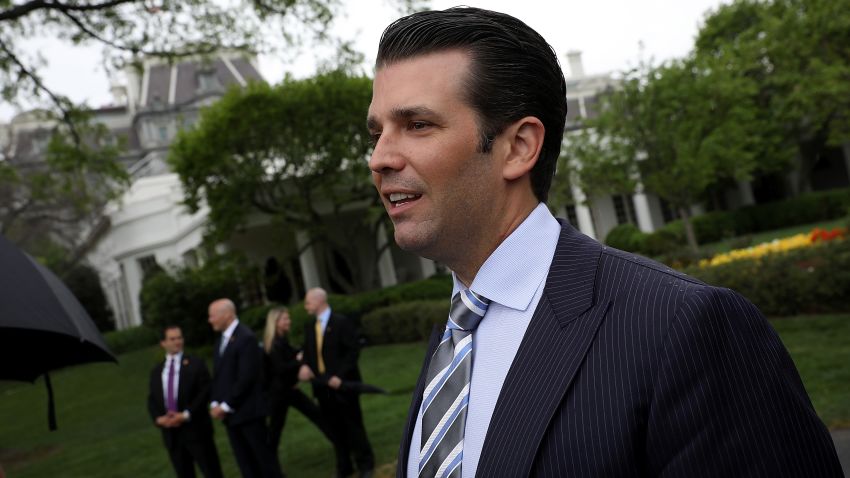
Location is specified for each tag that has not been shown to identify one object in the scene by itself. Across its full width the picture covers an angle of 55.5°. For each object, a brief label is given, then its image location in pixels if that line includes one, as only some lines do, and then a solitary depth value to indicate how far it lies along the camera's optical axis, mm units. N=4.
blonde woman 10000
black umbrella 4188
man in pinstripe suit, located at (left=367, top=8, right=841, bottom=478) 1480
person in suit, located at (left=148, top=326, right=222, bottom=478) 9242
